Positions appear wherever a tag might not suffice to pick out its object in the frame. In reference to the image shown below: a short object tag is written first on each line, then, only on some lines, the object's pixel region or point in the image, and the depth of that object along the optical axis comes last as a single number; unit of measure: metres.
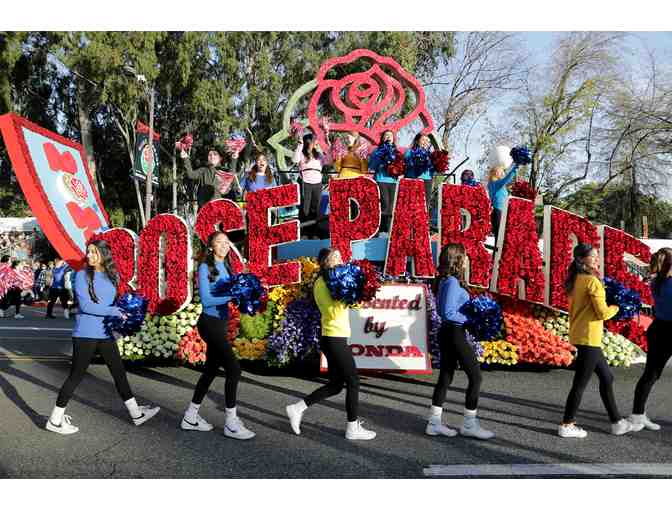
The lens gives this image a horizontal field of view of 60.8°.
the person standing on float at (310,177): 9.42
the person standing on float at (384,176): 8.48
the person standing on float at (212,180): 9.84
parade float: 7.25
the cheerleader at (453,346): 4.76
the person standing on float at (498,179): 8.20
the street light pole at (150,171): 21.48
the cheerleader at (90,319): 4.86
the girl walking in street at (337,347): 4.64
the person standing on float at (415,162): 8.23
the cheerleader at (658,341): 4.98
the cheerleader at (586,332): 4.71
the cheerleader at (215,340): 4.78
